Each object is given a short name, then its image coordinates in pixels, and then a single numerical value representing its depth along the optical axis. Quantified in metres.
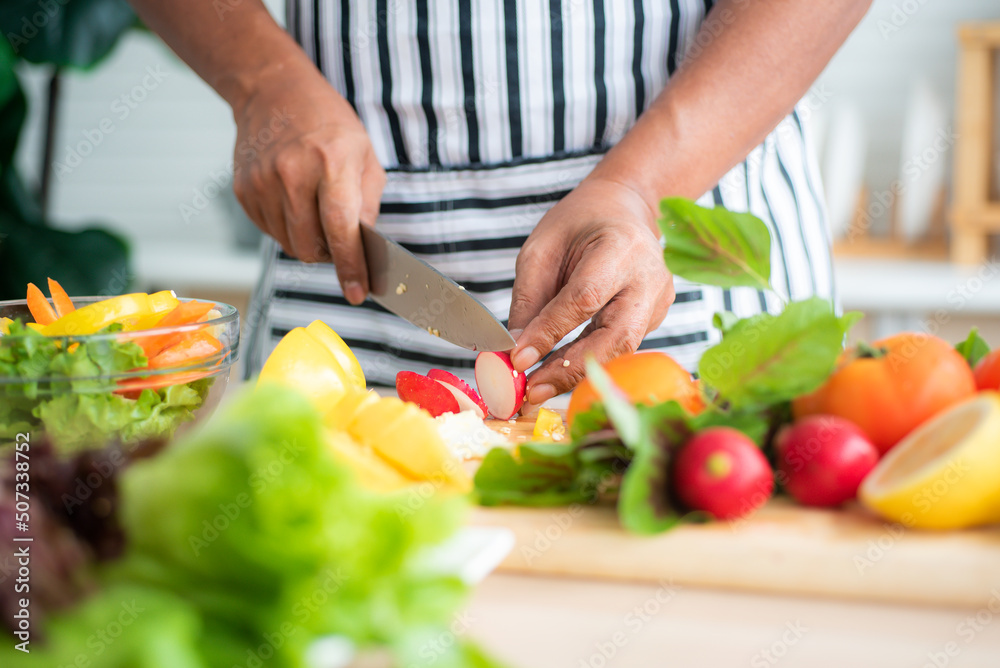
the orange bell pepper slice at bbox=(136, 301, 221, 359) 0.73
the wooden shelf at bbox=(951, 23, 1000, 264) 2.10
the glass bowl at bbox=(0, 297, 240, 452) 0.62
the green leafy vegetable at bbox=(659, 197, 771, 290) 0.57
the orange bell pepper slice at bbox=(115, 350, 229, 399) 0.64
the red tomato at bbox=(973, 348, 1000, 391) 0.56
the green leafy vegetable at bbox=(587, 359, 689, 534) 0.45
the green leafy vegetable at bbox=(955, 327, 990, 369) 0.63
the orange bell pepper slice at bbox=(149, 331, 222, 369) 0.66
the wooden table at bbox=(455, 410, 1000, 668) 0.43
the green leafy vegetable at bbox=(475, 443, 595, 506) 0.53
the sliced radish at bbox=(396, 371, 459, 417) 0.78
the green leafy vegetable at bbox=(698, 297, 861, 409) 0.53
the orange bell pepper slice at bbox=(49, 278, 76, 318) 0.79
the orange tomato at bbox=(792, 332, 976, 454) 0.53
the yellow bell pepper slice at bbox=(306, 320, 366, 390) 0.75
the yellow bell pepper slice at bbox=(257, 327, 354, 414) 0.69
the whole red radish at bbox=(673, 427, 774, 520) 0.46
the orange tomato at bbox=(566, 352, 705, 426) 0.60
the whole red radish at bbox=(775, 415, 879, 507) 0.50
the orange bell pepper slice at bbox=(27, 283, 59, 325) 0.76
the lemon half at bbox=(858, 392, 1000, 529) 0.44
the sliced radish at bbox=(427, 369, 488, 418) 0.82
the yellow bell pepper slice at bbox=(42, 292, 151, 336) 0.70
